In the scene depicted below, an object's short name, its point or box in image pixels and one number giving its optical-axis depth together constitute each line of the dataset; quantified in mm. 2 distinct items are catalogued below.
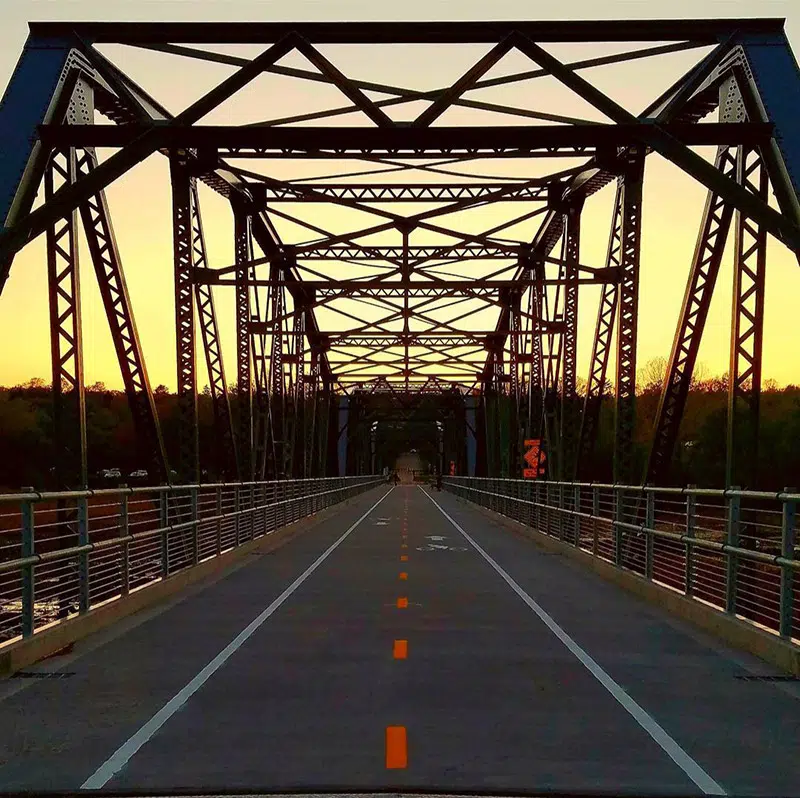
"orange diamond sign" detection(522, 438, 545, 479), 41188
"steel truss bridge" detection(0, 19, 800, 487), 15750
